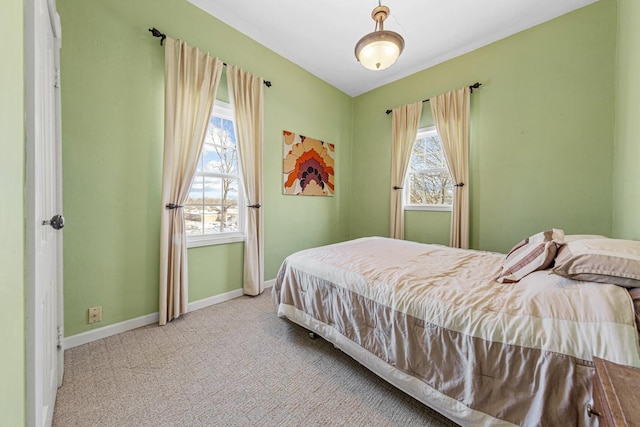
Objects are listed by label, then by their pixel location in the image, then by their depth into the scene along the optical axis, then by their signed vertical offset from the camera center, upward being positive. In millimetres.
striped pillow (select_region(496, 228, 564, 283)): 1429 -293
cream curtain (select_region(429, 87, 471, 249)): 2975 +787
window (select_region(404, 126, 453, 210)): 3352 +506
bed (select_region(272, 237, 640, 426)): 906 -577
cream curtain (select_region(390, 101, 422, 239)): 3482 +896
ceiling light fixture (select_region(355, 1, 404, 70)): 1710 +1226
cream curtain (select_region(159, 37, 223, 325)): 2184 +551
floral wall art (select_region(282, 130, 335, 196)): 3352 +671
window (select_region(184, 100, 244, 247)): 2574 +211
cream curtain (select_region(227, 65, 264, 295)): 2773 +470
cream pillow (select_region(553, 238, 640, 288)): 1032 -233
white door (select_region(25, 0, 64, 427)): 720 -18
